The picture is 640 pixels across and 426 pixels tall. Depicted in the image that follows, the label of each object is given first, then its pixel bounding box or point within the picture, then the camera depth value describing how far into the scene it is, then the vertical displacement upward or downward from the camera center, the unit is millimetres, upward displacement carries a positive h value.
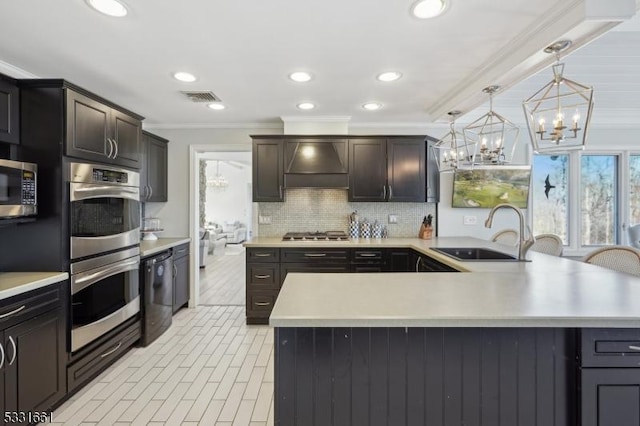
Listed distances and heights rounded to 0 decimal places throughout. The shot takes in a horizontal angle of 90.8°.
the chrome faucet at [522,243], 2346 -236
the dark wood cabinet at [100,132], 2244 +630
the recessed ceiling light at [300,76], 2717 +1185
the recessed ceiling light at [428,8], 1738 +1152
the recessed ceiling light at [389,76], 2721 +1190
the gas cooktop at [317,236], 3928 -324
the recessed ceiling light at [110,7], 1736 +1144
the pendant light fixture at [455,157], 2779 +490
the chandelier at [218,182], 11008 +1003
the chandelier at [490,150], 2505 +499
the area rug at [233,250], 8852 -1180
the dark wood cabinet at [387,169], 4070 +544
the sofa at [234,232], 10625 -732
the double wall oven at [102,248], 2252 -305
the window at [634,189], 4273 +308
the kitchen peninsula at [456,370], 1294 -668
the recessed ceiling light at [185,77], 2719 +1183
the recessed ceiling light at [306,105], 3562 +1213
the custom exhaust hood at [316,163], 3988 +609
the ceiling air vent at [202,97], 3213 +1193
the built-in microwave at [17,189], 1890 +129
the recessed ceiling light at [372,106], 3559 +1213
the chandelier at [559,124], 1699 +499
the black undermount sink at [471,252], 2904 -398
